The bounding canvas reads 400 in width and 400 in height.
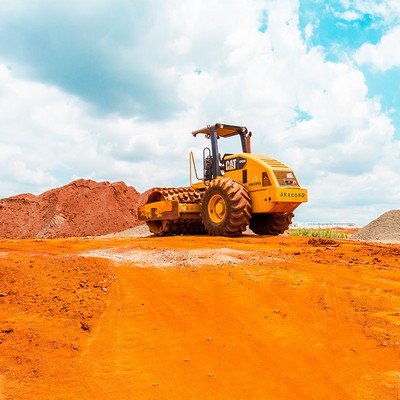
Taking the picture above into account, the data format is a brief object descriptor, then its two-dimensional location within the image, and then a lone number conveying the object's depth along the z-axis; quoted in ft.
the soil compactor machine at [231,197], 43.47
